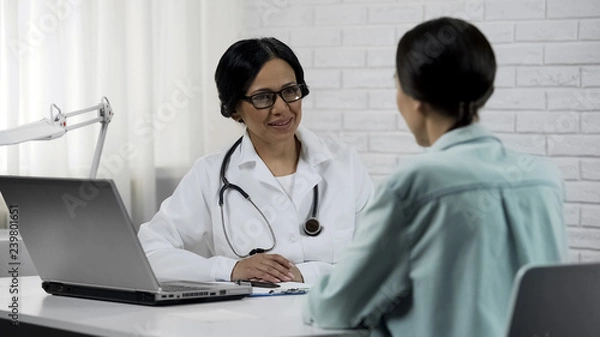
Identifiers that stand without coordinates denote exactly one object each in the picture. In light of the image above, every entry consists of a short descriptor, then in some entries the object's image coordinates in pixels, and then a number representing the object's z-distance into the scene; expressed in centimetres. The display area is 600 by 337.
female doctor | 289
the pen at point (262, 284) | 260
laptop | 232
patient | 210
